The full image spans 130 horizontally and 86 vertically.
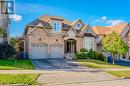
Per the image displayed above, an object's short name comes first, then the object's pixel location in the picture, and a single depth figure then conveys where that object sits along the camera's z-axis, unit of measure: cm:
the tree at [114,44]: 1513
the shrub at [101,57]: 1574
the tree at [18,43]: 2070
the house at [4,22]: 1327
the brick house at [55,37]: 1458
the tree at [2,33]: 1232
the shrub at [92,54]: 1556
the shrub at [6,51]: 1241
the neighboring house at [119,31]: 1821
